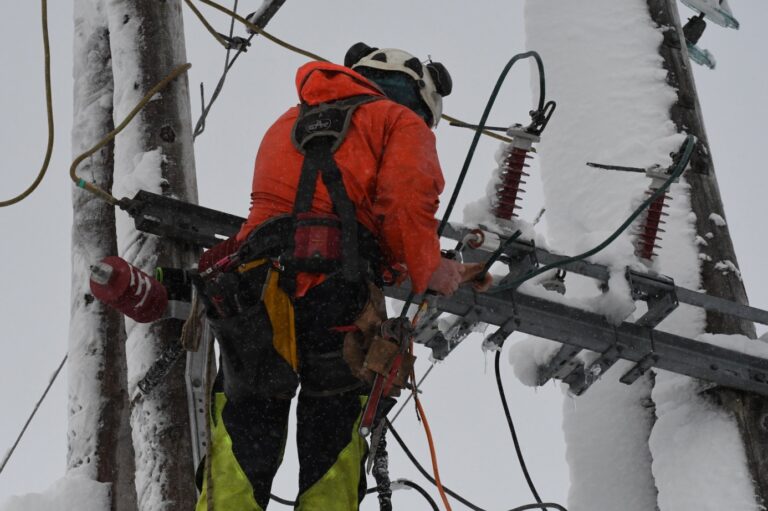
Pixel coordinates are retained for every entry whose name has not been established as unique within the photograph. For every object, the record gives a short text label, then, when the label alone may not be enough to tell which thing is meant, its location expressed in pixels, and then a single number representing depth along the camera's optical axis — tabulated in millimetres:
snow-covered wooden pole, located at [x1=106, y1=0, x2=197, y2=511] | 8062
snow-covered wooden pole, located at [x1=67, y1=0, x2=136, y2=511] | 9191
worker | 7223
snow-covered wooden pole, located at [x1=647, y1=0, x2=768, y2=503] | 11039
